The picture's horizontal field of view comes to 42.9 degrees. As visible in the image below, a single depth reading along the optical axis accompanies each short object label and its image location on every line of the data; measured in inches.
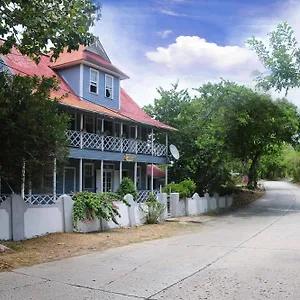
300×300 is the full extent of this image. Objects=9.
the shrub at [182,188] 800.3
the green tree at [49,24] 345.7
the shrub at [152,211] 654.5
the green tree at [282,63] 521.9
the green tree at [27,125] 375.6
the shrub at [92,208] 506.6
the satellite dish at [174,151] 914.6
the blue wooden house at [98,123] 770.8
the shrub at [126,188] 818.8
